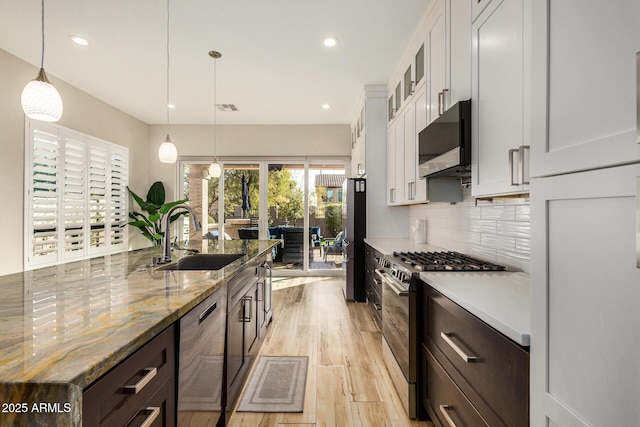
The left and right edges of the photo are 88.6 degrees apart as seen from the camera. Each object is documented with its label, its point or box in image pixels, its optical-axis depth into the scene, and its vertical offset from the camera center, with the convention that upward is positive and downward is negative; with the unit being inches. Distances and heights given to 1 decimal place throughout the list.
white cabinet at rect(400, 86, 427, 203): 108.8 +25.7
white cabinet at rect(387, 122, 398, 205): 146.7 +22.3
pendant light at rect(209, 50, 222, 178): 131.9 +60.4
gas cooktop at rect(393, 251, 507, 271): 73.4 -11.6
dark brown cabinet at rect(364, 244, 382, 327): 124.3 -30.0
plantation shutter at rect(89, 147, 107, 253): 182.4 +8.0
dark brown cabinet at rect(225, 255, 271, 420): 70.1 -28.7
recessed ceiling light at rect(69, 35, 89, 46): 119.5 +63.6
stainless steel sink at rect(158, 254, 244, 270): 95.0 -14.1
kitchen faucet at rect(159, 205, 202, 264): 77.7 -8.0
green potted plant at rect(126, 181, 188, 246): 202.2 +0.0
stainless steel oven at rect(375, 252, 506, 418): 71.9 -22.4
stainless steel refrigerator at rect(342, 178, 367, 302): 163.8 -10.7
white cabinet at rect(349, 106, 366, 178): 171.5 +40.1
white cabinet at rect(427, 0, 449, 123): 88.0 +44.0
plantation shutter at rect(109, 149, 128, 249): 201.0 +7.7
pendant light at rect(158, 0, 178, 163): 113.9 +21.0
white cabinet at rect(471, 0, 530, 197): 53.2 +21.0
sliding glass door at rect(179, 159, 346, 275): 233.1 +5.1
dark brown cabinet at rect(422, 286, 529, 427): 38.5 -22.5
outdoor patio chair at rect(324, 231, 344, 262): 227.9 -25.1
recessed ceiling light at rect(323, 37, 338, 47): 120.7 +64.4
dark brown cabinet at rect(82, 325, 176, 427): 28.1 -17.7
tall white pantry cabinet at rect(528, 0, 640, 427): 23.8 +0.2
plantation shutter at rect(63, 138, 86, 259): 164.4 +7.1
